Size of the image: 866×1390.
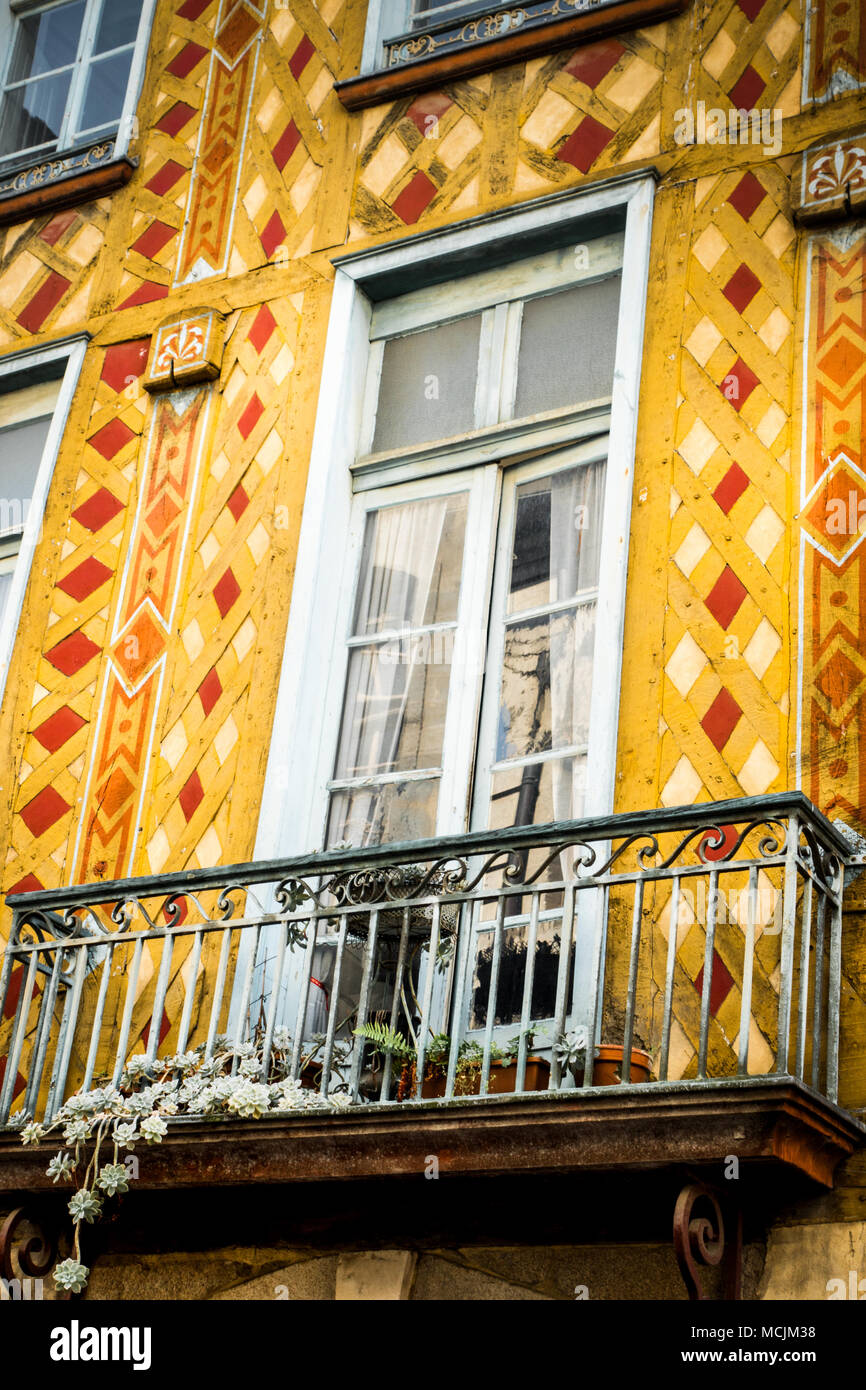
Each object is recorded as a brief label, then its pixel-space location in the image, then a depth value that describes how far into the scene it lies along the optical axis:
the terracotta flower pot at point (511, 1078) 6.60
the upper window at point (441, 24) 8.95
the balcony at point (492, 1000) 5.98
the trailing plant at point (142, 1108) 6.61
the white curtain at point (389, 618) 8.05
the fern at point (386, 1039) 6.61
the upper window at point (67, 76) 10.49
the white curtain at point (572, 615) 7.52
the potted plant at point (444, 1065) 6.62
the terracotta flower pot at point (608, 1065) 6.39
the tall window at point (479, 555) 7.69
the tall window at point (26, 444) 9.27
